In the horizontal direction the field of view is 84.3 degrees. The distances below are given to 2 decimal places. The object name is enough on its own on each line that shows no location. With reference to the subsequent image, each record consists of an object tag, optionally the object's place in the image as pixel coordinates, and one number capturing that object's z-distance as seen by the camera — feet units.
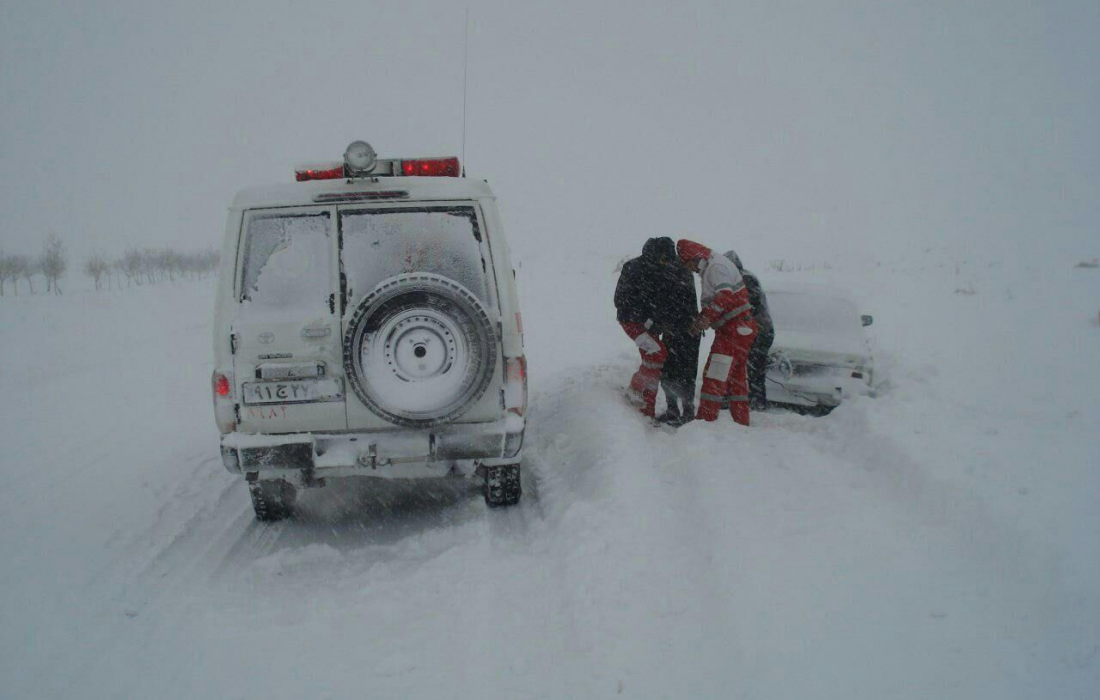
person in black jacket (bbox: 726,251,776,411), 21.04
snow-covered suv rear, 11.93
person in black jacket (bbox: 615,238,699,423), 20.27
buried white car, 21.29
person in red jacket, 19.13
